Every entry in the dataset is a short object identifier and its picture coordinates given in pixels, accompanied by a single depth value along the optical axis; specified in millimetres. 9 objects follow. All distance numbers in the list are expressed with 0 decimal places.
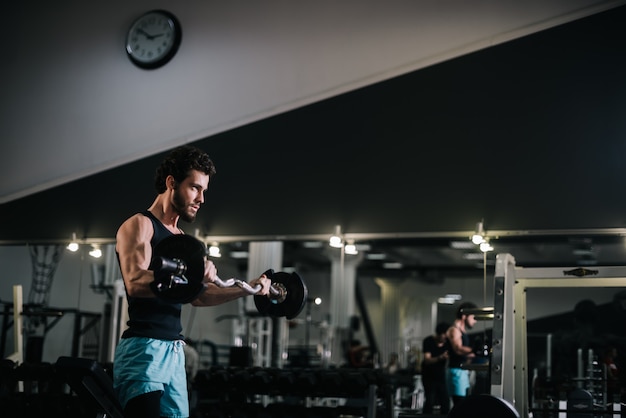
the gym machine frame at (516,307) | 3893
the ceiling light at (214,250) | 6789
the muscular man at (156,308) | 2154
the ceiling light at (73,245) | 6727
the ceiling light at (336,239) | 6328
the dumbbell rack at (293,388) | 5590
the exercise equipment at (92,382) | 2377
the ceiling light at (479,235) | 5789
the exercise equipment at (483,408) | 2871
